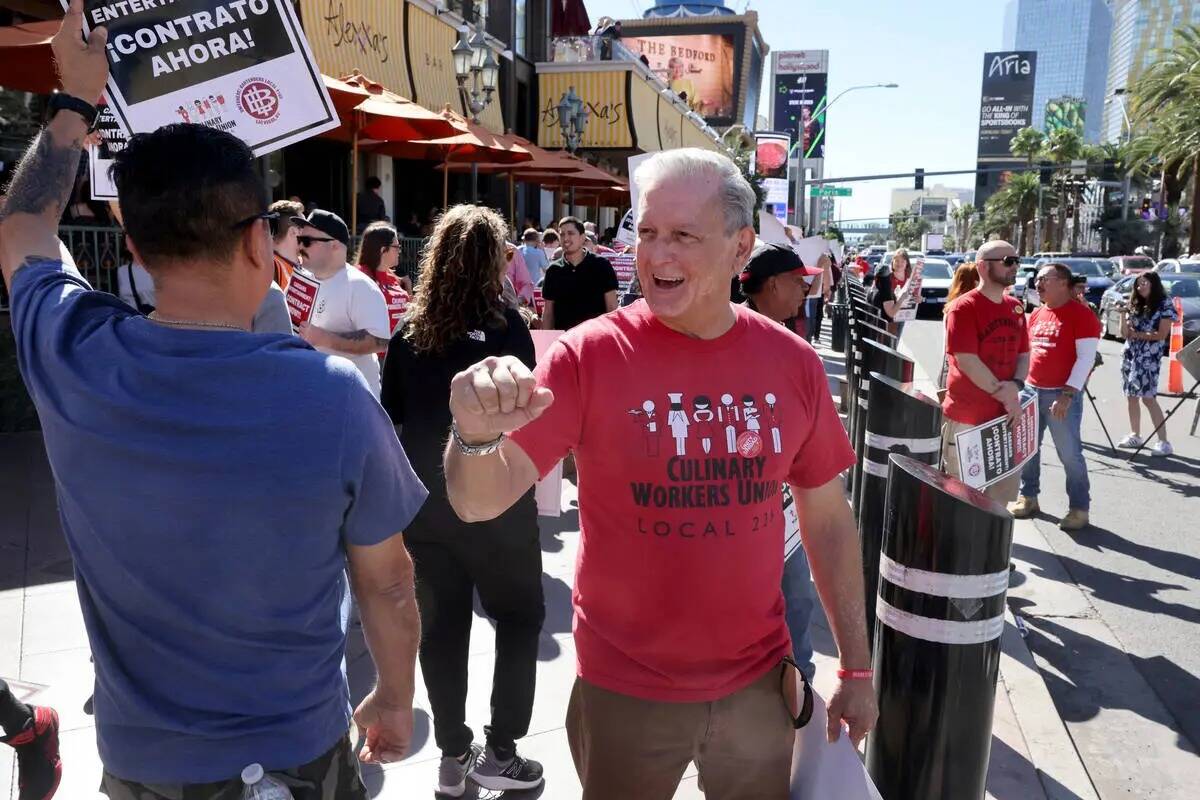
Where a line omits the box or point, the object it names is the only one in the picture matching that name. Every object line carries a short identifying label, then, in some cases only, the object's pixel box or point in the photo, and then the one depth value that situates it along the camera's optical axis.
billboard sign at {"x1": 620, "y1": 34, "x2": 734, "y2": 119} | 72.00
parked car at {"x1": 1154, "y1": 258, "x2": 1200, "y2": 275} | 25.12
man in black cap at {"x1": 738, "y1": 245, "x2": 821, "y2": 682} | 3.82
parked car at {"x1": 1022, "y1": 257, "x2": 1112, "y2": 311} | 25.09
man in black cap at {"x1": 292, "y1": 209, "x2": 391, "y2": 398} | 4.37
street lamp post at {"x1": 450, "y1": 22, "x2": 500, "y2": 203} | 13.91
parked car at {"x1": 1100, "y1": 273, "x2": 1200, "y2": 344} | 19.08
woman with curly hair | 3.25
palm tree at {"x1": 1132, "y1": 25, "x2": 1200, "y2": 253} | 36.03
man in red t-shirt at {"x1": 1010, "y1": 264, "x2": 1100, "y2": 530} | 7.02
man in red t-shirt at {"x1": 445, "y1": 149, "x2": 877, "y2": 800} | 2.15
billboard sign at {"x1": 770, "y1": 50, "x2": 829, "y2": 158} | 94.62
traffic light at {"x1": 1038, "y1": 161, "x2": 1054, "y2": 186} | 81.65
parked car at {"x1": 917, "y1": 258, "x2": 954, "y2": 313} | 28.33
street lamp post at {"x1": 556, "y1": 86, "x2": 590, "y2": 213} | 20.81
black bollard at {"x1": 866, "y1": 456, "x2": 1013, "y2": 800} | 2.80
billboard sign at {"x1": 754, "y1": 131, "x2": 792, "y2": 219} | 36.34
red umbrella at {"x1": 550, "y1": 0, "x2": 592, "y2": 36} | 25.50
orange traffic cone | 13.10
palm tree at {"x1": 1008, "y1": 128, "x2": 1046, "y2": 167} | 81.88
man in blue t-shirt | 1.61
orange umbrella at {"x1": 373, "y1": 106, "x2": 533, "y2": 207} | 11.09
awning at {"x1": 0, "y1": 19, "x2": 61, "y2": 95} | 6.48
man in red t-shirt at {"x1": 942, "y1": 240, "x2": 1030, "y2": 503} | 5.75
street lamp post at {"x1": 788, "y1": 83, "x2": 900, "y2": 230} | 34.90
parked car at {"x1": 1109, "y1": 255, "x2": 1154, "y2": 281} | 31.44
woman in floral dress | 9.72
